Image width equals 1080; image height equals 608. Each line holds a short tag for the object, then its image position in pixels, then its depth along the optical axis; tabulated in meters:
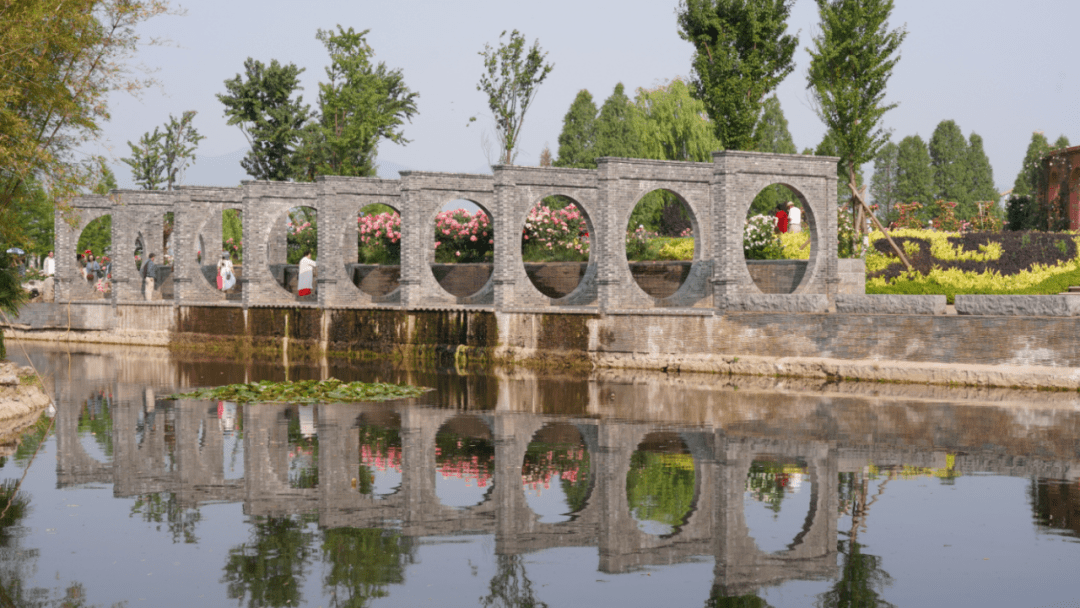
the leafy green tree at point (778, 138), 58.44
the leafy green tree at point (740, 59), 34.22
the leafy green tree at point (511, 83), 43.91
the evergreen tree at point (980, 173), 61.78
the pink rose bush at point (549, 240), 36.41
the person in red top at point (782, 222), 33.65
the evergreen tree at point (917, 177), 60.75
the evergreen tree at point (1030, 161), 55.55
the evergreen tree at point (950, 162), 60.88
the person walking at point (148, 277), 38.09
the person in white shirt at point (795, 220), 33.56
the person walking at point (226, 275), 38.16
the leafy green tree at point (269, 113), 53.25
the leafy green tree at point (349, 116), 46.78
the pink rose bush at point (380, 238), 39.59
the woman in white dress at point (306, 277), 35.84
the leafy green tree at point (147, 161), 57.44
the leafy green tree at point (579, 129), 68.06
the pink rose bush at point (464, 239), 38.25
